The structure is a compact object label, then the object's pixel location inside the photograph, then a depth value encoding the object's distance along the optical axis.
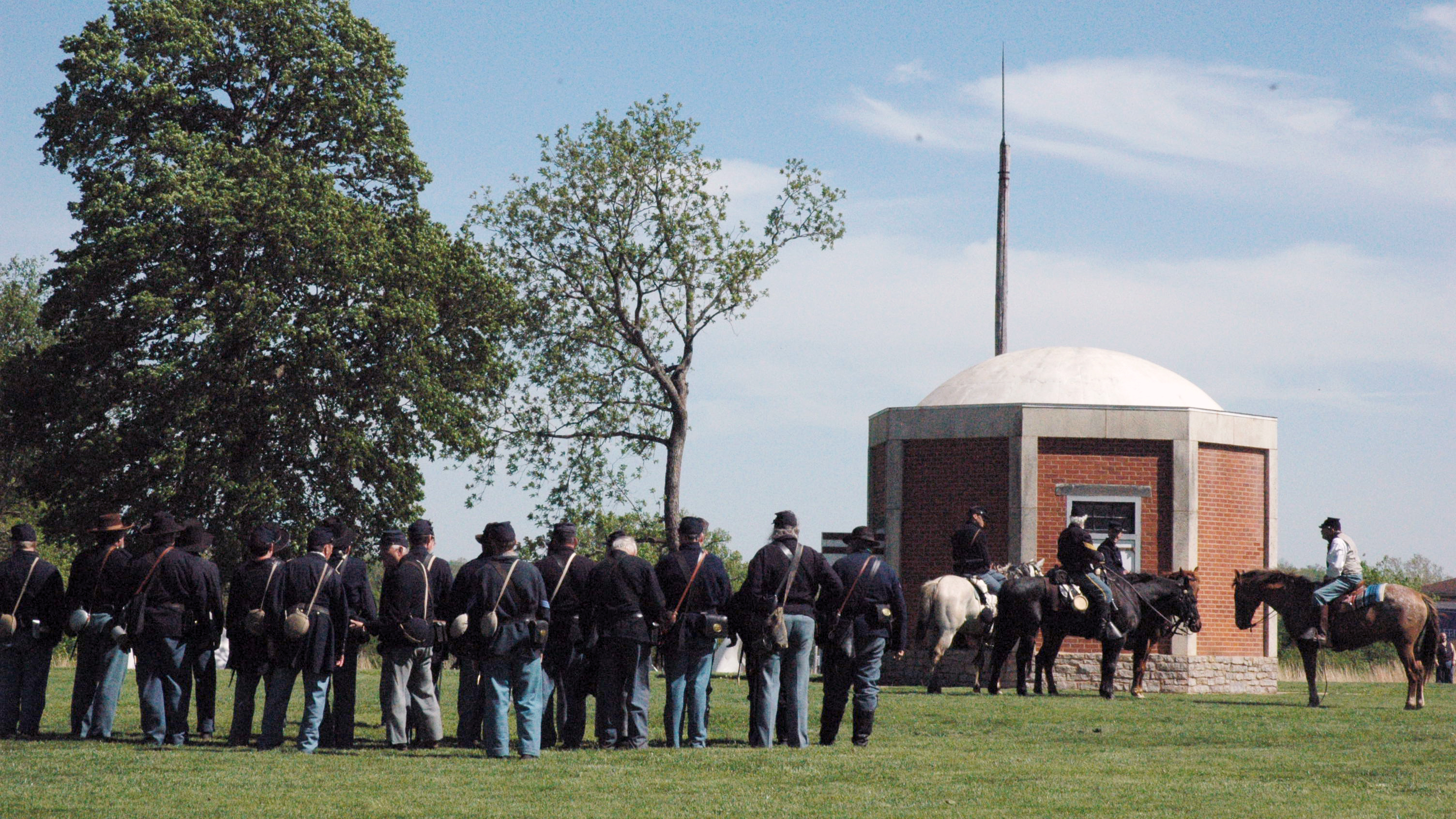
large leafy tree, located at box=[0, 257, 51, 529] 47.59
